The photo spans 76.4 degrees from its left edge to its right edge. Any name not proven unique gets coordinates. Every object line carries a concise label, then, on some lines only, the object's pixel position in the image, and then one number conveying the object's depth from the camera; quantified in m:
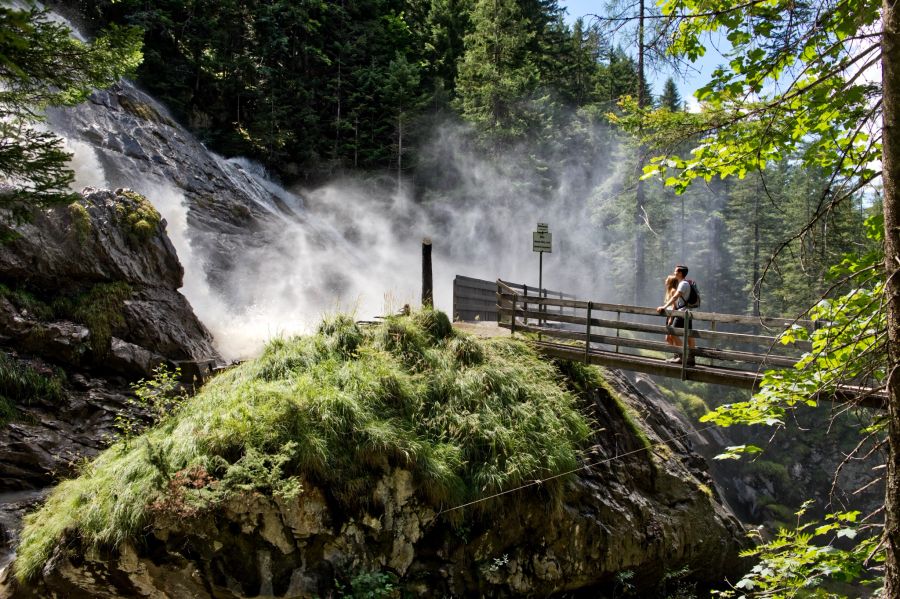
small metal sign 13.83
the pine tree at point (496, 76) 34.00
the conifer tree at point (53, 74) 7.66
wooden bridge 8.71
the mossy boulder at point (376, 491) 6.12
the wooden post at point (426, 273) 11.72
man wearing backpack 10.12
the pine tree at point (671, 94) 56.73
